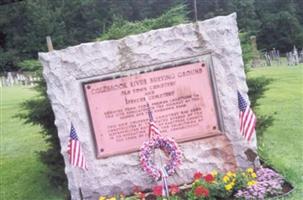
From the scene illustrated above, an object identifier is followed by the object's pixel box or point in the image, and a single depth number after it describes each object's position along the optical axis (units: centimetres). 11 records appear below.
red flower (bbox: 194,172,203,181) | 676
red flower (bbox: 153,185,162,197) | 646
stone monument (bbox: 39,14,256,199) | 708
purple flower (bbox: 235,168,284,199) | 634
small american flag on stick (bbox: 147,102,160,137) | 669
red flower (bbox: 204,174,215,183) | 659
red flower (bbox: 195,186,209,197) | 627
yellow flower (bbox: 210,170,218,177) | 692
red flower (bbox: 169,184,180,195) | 661
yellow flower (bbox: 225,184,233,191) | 640
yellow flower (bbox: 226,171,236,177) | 669
